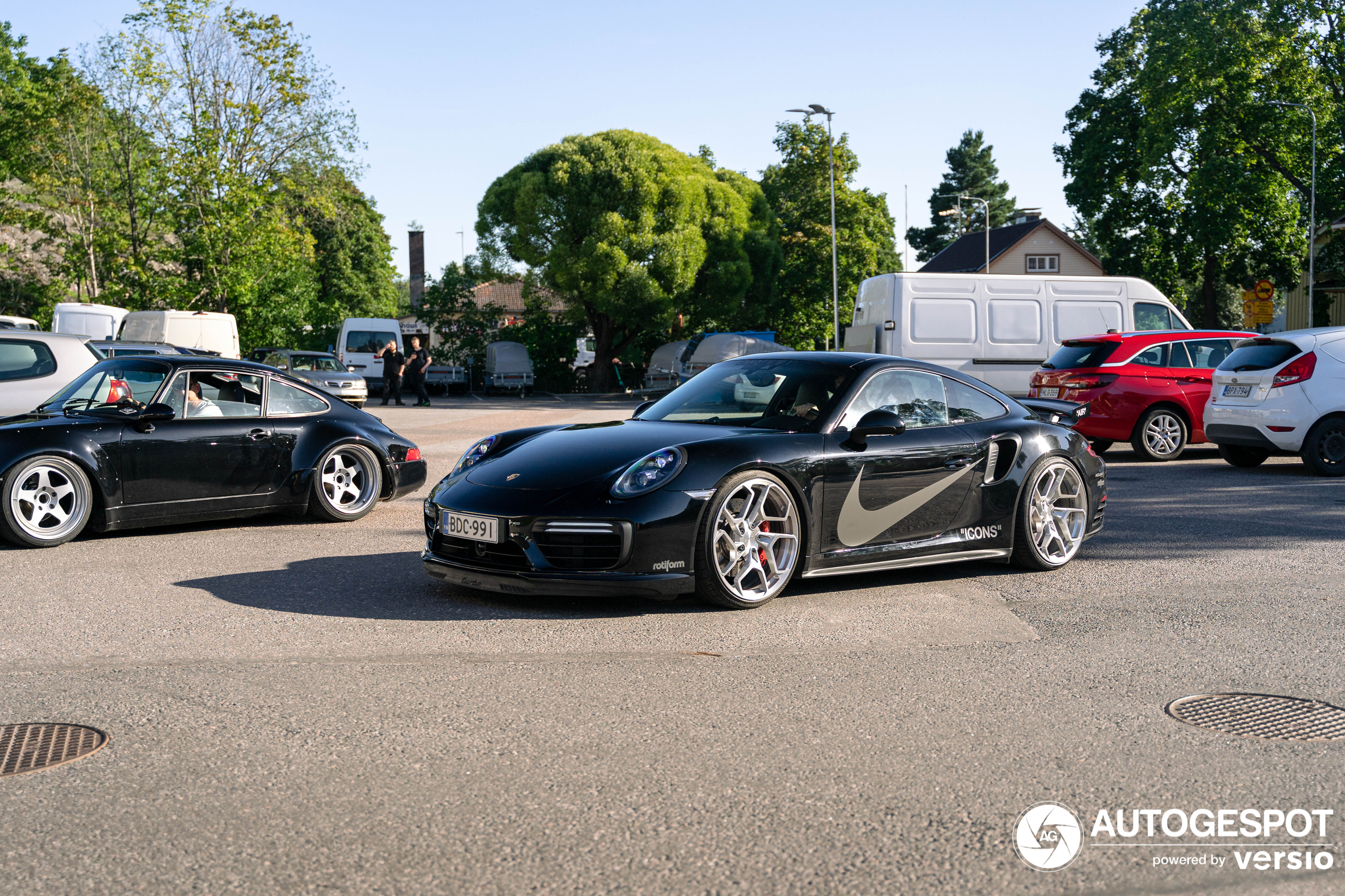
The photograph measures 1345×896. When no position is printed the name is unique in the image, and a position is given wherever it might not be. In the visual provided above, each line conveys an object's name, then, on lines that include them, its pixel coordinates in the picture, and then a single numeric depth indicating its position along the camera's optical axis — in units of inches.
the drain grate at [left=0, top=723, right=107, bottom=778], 149.2
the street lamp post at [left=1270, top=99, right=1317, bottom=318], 1534.2
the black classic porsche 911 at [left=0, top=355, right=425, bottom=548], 319.0
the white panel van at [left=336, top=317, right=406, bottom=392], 1535.4
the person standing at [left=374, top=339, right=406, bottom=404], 1229.7
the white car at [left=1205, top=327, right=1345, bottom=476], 498.0
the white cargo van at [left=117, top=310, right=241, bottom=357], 973.2
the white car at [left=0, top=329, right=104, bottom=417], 454.9
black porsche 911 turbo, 232.2
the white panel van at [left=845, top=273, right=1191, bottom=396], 762.8
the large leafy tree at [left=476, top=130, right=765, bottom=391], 1592.0
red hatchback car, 570.6
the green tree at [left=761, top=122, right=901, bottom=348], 1903.3
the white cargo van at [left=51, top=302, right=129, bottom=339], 1099.3
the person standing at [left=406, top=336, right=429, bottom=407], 1243.8
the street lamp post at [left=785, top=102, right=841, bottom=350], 1620.3
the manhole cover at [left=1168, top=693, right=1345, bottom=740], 163.0
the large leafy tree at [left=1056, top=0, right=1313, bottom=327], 1596.9
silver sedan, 1034.1
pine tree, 4079.7
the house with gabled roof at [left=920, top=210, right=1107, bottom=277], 2908.5
